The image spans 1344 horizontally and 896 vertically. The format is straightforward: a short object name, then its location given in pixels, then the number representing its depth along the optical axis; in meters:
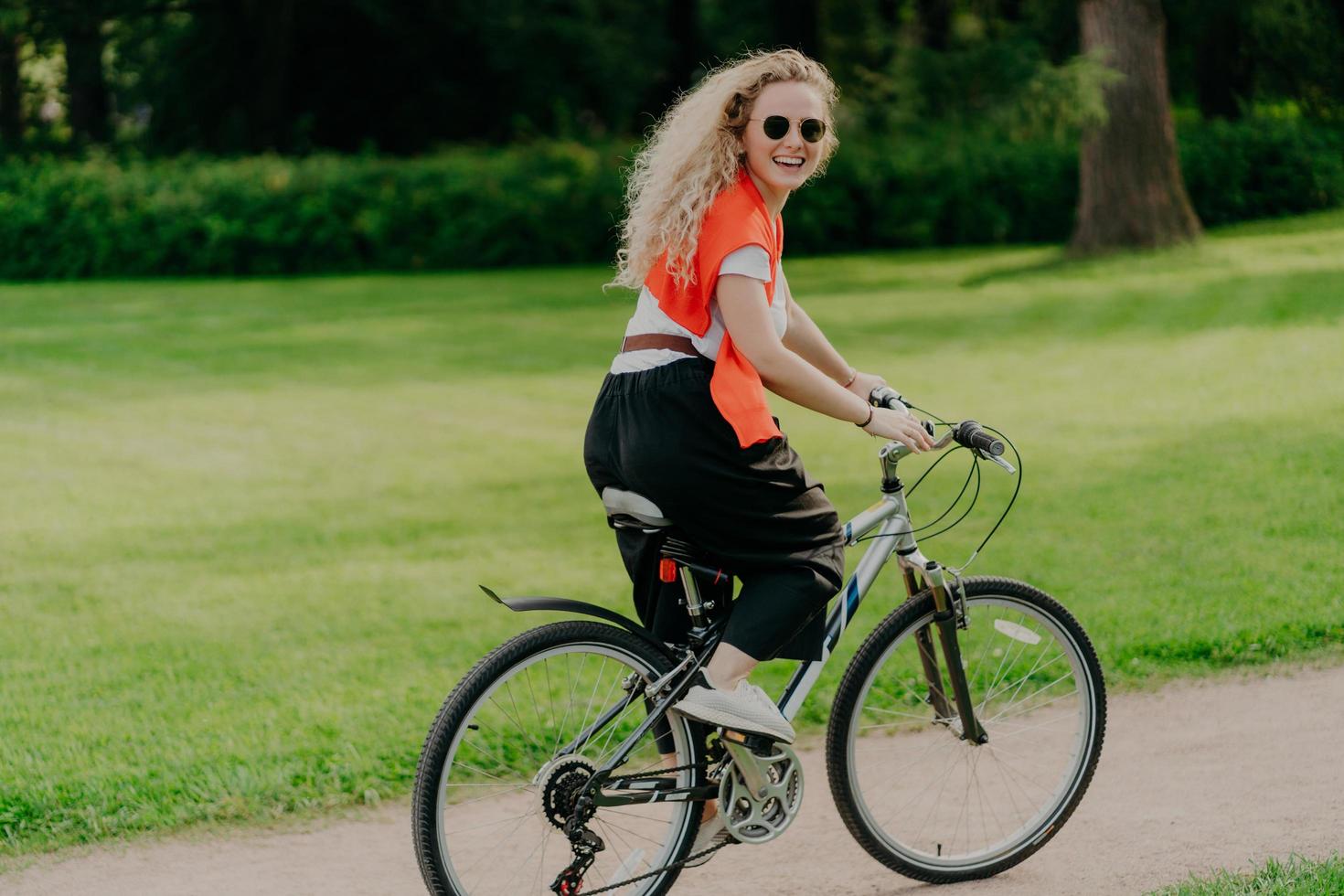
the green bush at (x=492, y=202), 22.89
